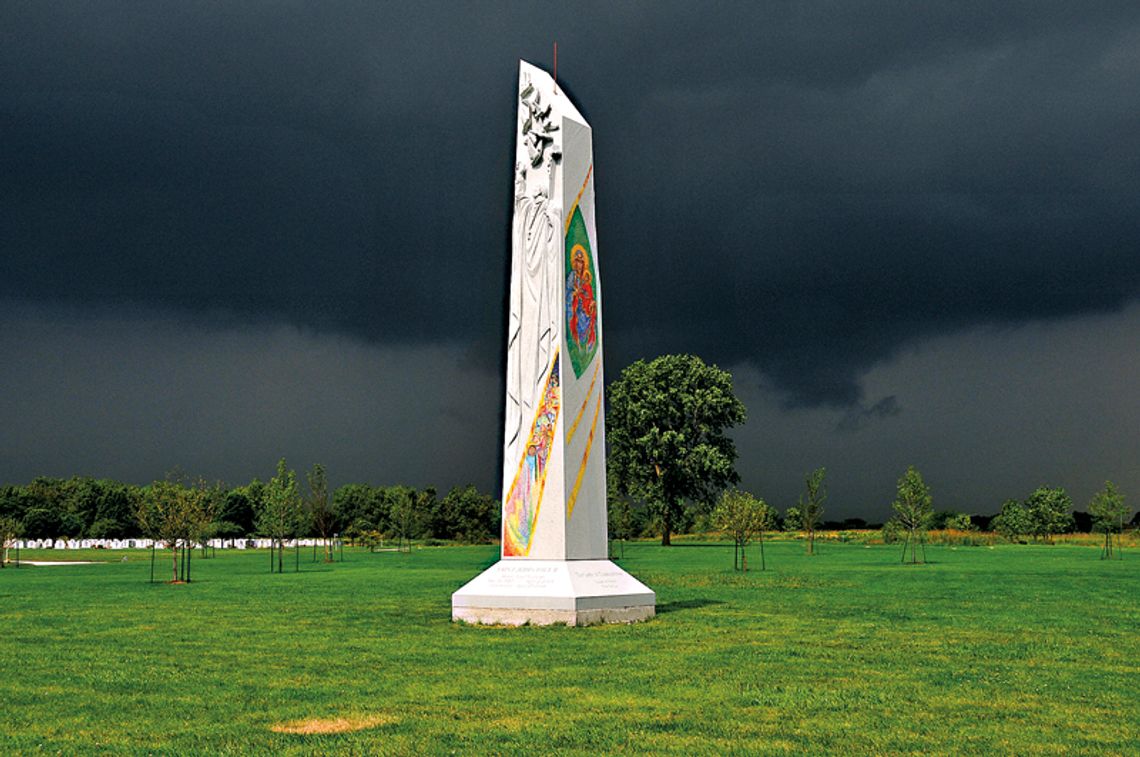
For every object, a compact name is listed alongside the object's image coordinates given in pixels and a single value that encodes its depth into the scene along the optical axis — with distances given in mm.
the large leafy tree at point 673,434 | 75562
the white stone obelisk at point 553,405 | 19016
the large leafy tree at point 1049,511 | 111250
